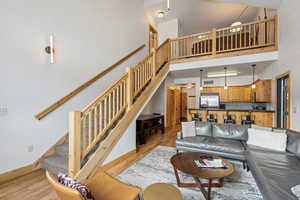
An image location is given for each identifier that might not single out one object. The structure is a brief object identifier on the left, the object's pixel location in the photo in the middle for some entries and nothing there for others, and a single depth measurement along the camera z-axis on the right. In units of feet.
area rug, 6.80
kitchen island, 15.02
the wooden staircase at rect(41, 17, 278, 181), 6.90
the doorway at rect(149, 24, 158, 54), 22.06
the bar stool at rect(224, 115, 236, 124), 16.57
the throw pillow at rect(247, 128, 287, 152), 8.70
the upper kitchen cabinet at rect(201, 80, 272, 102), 18.01
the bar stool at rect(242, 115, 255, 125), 15.64
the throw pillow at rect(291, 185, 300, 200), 4.59
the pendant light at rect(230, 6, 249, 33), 14.14
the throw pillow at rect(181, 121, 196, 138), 12.01
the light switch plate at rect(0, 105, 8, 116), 7.73
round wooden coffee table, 6.27
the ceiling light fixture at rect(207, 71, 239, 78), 20.17
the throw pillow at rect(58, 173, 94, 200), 3.58
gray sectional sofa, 5.34
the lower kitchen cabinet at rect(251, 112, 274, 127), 14.87
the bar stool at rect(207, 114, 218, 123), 17.57
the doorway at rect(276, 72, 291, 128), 11.76
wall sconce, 9.62
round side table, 4.66
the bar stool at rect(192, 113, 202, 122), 17.76
